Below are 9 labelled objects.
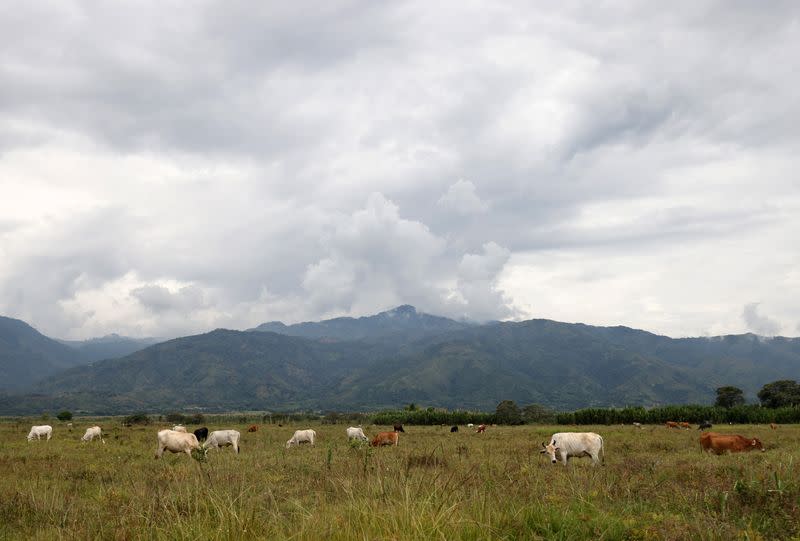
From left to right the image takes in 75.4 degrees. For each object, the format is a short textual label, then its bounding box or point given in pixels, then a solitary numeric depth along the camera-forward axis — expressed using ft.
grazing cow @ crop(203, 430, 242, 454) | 95.14
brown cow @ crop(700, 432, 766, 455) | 72.23
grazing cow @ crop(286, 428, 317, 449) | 110.11
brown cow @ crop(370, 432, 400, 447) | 97.55
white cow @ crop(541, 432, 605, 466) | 64.69
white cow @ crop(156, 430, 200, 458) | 77.30
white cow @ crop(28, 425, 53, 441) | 122.28
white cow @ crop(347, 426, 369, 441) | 117.58
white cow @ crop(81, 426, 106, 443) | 114.73
